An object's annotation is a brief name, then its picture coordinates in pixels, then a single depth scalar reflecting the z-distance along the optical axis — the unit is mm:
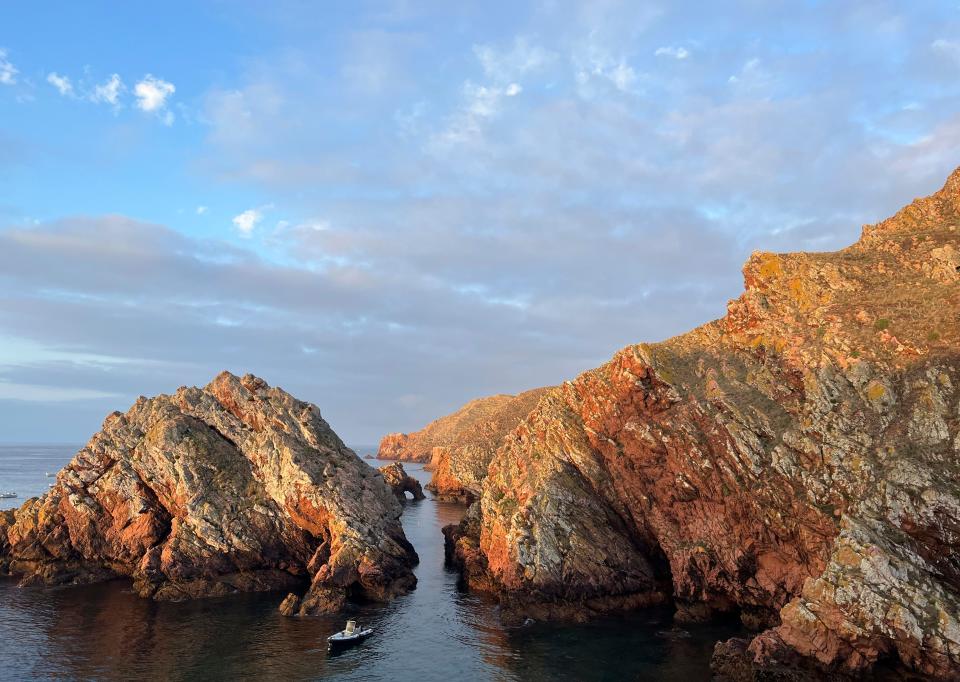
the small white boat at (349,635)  52553
